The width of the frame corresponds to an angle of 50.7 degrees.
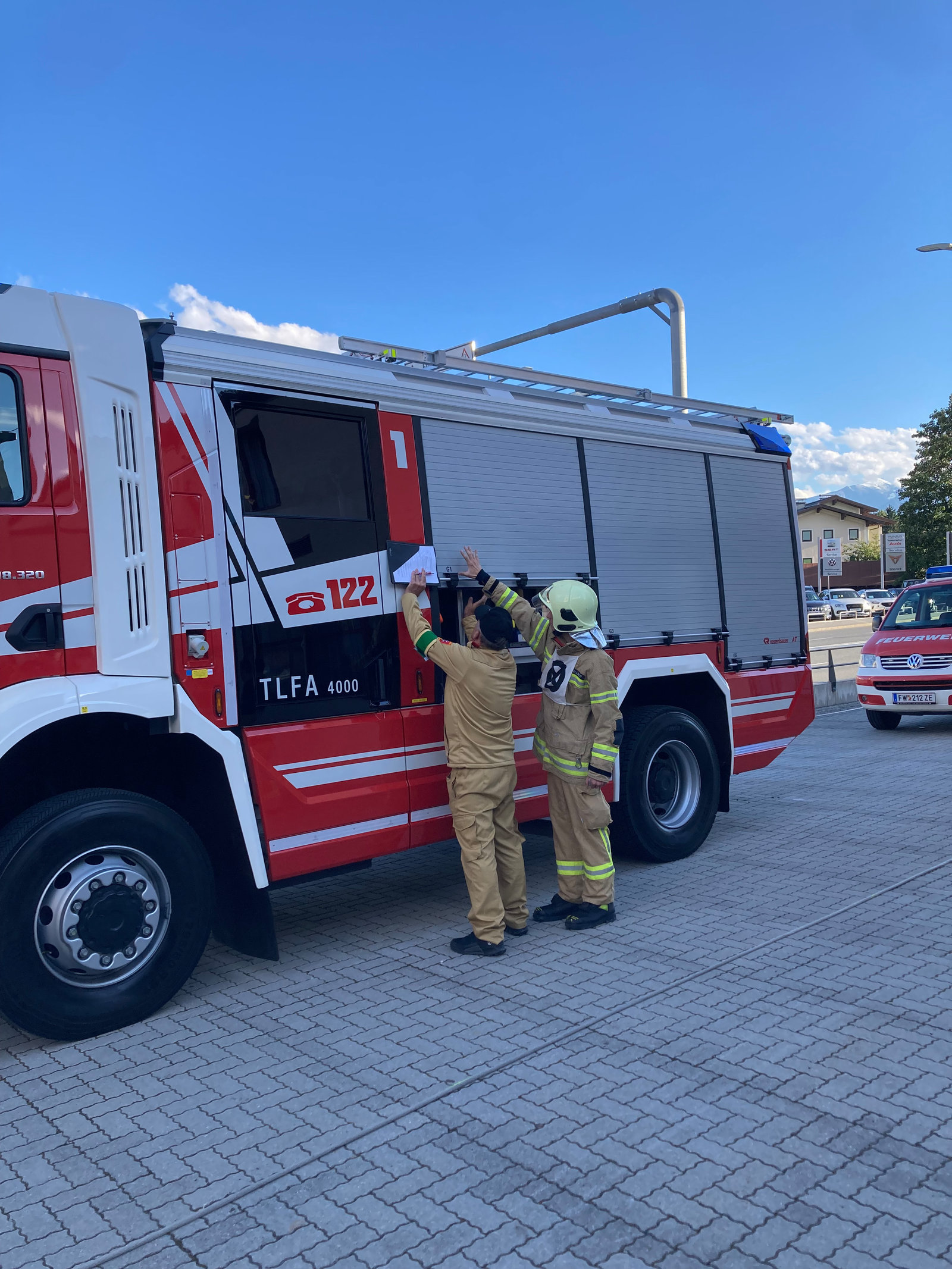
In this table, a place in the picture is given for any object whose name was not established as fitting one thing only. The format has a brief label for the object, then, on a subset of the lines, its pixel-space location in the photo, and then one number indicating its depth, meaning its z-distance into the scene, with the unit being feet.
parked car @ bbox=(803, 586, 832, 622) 176.45
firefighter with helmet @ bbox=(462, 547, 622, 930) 17.34
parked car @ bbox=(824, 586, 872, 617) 184.34
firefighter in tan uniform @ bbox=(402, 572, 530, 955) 16.16
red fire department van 39.99
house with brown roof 277.23
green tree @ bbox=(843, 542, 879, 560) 264.72
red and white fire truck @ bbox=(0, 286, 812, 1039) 13.08
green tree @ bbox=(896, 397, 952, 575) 124.16
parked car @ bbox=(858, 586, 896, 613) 187.93
